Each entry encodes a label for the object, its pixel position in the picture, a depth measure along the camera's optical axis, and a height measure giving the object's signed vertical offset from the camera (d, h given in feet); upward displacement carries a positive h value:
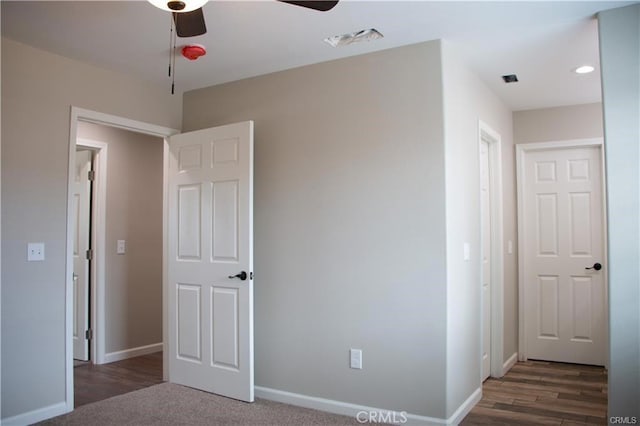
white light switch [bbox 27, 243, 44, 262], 10.71 -0.51
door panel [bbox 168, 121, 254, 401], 12.06 -0.82
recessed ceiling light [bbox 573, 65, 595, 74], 12.25 +3.90
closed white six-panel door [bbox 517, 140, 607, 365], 15.70 -0.86
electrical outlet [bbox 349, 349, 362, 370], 10.99 -2.94
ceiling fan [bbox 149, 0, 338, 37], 6.53 +3.08
